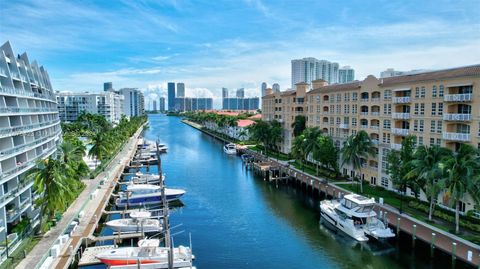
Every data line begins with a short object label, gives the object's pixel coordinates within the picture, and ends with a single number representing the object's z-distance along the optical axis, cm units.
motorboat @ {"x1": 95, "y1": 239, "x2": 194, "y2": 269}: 3572
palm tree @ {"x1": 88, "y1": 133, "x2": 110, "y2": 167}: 7775
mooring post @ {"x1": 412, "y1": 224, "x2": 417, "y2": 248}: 4162
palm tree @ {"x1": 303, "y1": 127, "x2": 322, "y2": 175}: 7075
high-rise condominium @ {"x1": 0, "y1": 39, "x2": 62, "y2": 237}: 3634
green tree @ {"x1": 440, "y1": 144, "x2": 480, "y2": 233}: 3694
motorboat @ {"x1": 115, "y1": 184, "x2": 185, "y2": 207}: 5959
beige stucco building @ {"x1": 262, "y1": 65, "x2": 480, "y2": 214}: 4603
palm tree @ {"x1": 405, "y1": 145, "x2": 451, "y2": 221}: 4144
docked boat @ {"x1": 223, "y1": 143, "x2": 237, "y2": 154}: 12038
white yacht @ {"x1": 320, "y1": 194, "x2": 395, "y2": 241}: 4397
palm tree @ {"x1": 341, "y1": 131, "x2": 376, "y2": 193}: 5981
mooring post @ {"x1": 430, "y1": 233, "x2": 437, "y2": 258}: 3908
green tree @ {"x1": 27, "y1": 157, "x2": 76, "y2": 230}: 3769
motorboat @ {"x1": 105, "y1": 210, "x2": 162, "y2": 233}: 4616
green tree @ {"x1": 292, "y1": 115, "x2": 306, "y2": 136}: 9100
